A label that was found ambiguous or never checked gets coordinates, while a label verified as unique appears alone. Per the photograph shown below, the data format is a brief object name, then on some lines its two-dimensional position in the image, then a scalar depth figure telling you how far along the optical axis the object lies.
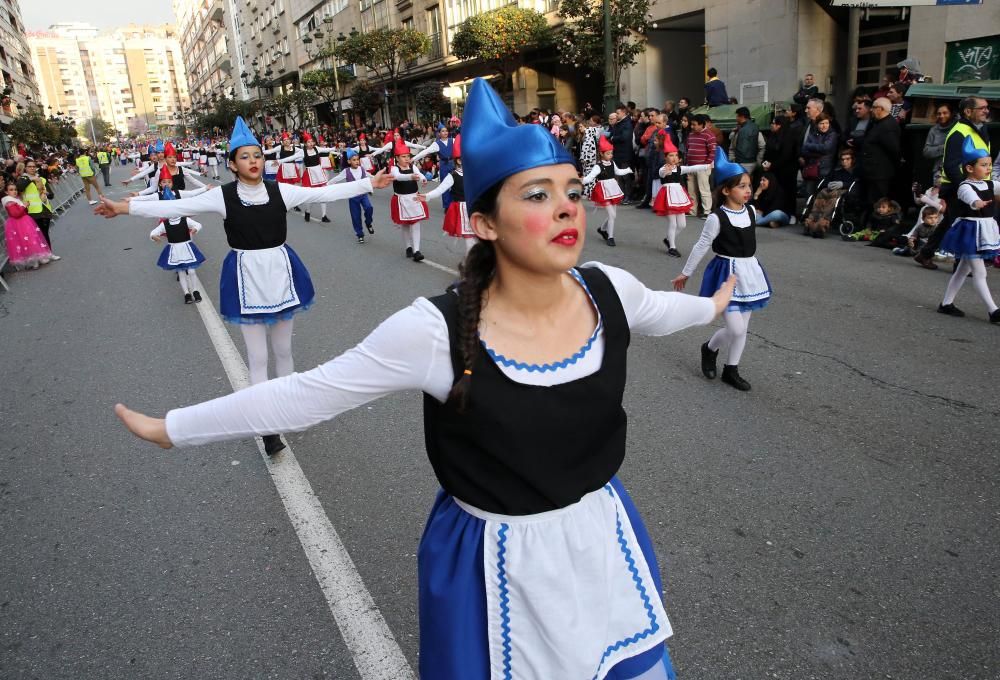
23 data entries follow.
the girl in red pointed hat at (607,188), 11.33
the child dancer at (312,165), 18.33
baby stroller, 11.02
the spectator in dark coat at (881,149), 10.46
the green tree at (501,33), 27.77
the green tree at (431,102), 37.22
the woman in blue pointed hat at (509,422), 1.64
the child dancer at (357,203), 13.09
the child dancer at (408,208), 11.00
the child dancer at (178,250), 9.24
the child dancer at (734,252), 5.29
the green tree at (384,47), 37.09
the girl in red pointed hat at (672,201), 10.32
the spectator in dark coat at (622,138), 15.34
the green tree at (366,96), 43.65
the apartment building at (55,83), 163.00
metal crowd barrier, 24.15
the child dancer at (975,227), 6.54
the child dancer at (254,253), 4.90
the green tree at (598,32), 18.78
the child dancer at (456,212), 10.77
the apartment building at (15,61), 62.84
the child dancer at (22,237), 12.77
